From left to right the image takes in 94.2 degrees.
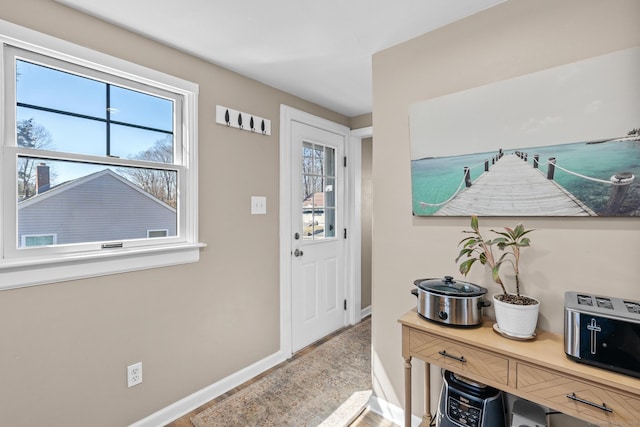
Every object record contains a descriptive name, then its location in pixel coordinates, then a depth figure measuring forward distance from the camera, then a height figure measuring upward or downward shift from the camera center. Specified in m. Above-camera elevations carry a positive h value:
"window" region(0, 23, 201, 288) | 1.39 +0.28
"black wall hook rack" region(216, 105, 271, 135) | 2.12 +0.70
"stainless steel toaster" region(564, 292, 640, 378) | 0.99 -0.43
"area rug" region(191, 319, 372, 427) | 1.87 -1.29
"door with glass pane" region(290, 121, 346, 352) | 2.70 -0.21
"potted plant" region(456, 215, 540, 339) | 1.24 -0.31
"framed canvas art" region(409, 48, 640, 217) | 1.17 +0.31
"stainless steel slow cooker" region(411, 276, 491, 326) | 1.36 -0.42
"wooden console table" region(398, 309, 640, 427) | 0.99 -0.62
